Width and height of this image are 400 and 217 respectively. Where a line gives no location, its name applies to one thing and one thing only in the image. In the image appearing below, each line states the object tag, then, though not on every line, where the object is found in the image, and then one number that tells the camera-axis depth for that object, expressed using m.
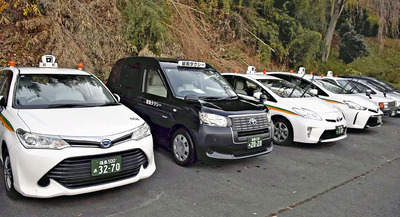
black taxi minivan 4.64
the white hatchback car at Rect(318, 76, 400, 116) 9.75
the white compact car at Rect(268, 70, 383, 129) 8.12
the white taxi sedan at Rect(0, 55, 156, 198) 3.24
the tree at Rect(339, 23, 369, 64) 24.07
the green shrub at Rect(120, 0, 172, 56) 10.62
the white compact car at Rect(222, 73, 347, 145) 6.22
